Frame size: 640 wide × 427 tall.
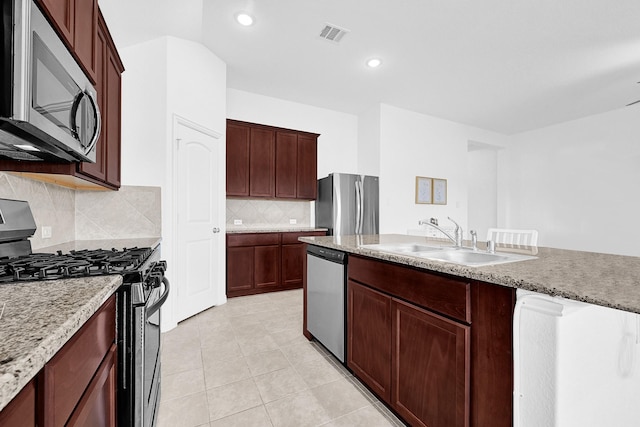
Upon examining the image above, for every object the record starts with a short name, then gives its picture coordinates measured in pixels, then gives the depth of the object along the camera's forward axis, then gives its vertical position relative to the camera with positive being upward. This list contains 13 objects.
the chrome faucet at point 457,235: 1.84 -0.13
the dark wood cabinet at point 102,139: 1.50 +0.56
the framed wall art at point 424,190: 5.16 +0.47
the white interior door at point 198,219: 2.88 -0.06
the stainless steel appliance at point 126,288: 0.96 -0.29
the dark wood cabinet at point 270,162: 3.85 +0.77
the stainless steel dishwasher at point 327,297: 1.92 -0.63
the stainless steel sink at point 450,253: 1.46 -0.23
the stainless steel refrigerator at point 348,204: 4.27 +0.17
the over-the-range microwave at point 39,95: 0.78 +0.41
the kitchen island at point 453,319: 0.94 -0.46
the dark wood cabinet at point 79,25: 1.06 +0.85
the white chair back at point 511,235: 2.34 -0.17
